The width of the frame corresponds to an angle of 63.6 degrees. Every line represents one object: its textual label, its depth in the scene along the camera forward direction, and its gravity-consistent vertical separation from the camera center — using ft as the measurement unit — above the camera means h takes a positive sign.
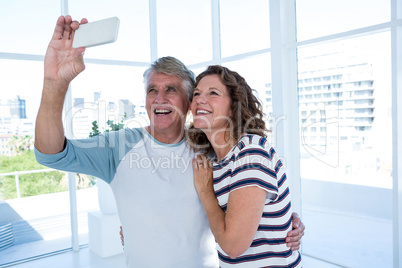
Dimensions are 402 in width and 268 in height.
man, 3.89 -0.83
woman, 3.56 -0.63
